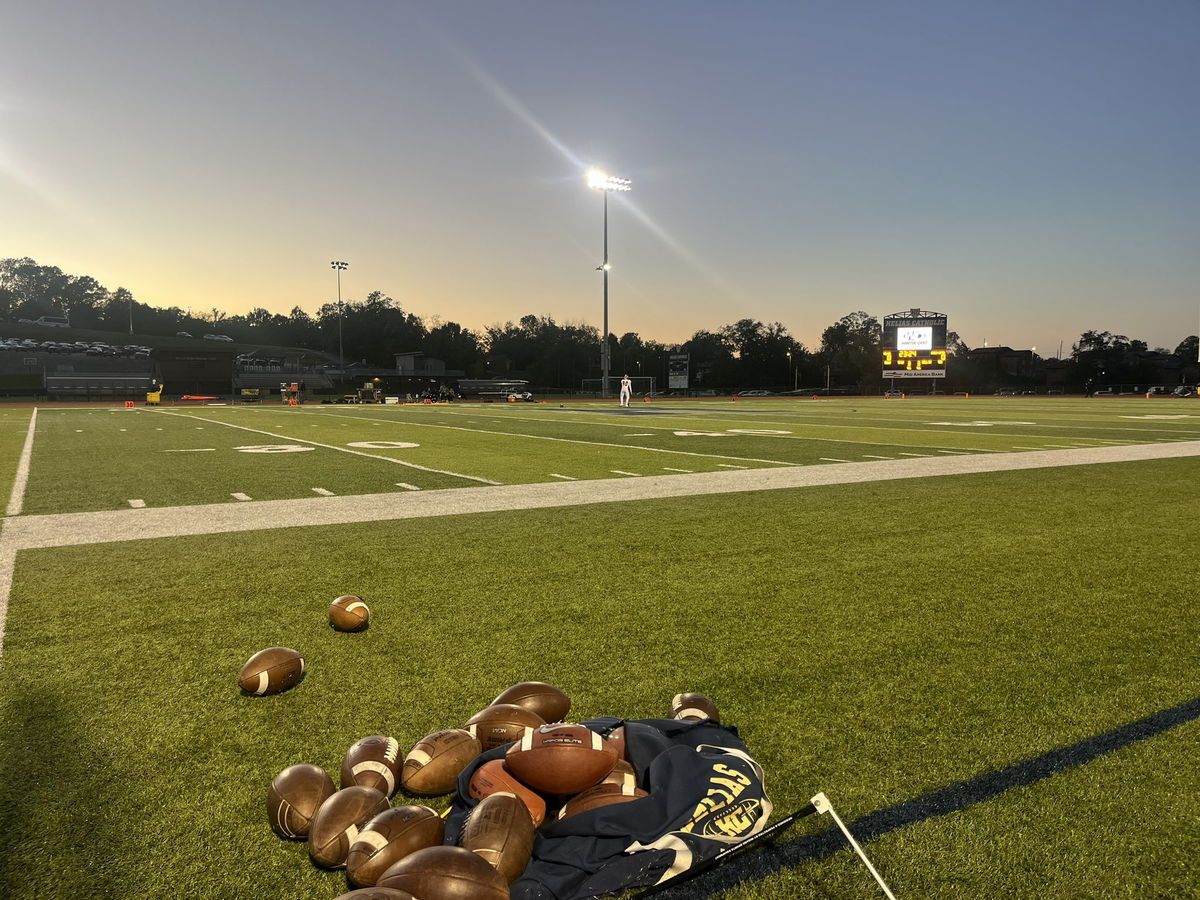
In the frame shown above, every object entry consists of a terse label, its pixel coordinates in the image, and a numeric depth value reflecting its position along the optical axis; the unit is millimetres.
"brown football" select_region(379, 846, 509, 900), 1904
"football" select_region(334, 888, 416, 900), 1807
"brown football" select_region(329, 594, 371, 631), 4199
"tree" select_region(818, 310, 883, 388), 124375
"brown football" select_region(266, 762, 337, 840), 2348
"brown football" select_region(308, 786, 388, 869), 2229
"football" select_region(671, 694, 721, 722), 2857
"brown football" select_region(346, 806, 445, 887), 2090
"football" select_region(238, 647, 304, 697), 3385
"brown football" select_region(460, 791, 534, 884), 2084
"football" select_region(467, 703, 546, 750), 2752
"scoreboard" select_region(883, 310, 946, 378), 67438
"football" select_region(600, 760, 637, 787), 2408
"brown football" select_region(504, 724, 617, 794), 2385
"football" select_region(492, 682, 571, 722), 2947
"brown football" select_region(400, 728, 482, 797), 2578
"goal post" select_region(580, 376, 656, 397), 100062
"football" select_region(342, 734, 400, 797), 2510
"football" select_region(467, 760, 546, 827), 2377
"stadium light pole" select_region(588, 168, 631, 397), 47156
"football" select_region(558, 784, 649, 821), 2345
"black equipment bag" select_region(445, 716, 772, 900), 2129
